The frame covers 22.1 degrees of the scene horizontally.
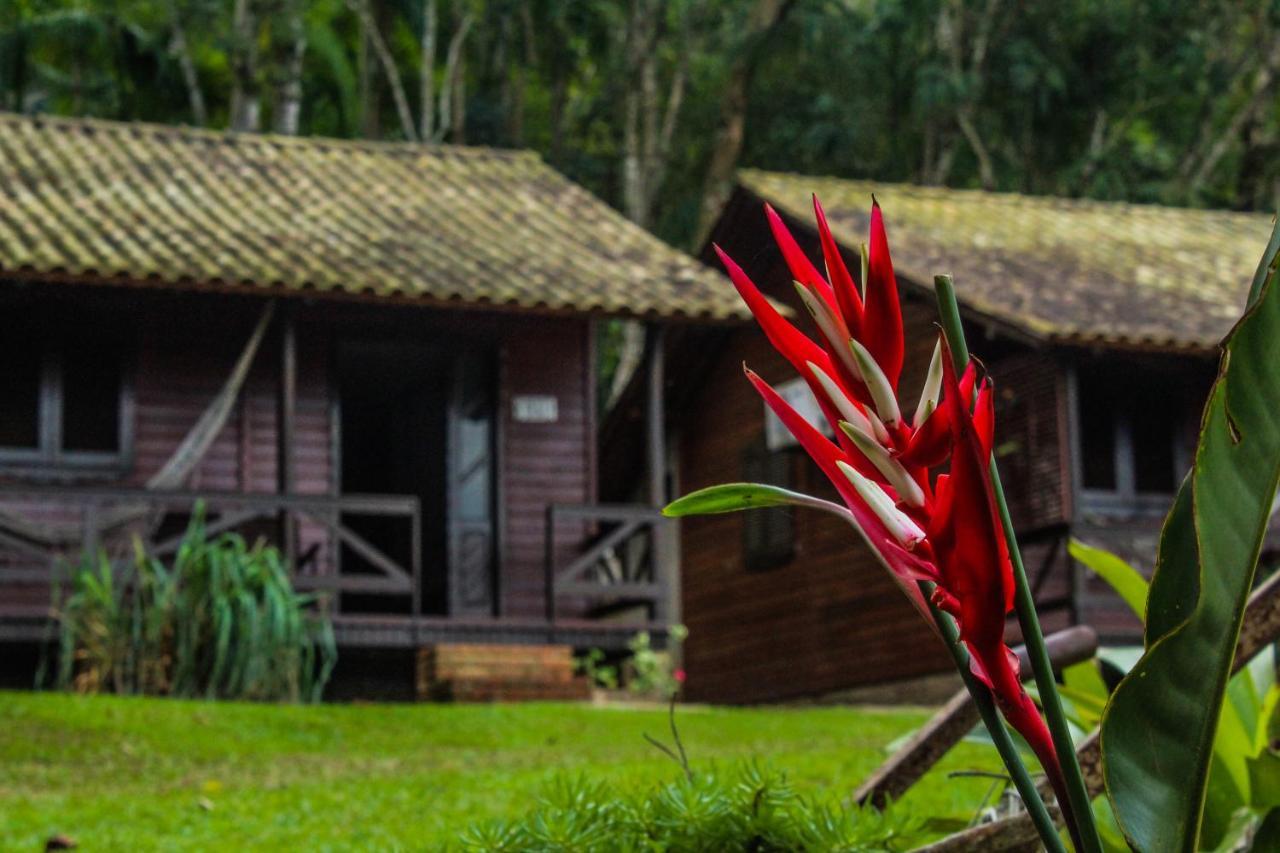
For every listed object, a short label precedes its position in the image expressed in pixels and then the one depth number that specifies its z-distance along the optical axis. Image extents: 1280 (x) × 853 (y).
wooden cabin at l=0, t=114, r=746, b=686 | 23.46
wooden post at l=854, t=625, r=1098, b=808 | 4.78
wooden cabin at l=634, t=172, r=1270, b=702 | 26.47
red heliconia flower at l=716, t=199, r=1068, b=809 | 2.48
